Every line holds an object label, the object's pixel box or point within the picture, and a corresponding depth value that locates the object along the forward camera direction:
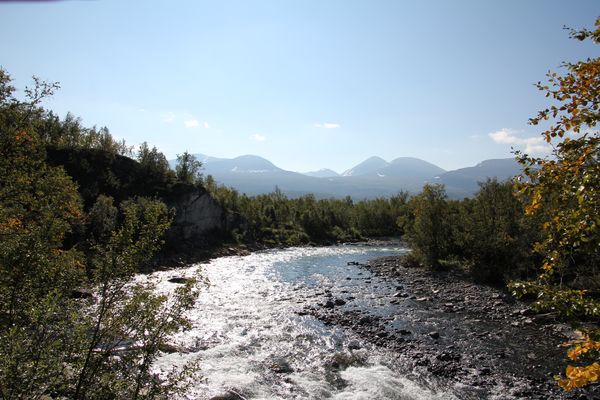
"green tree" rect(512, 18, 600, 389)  6.16
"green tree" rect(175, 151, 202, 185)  81.69
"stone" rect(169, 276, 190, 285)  38.95
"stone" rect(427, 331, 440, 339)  22.52
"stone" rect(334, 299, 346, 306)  31.00
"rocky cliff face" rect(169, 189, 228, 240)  68.94
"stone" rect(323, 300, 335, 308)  30.18
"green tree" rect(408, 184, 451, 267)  44.19
